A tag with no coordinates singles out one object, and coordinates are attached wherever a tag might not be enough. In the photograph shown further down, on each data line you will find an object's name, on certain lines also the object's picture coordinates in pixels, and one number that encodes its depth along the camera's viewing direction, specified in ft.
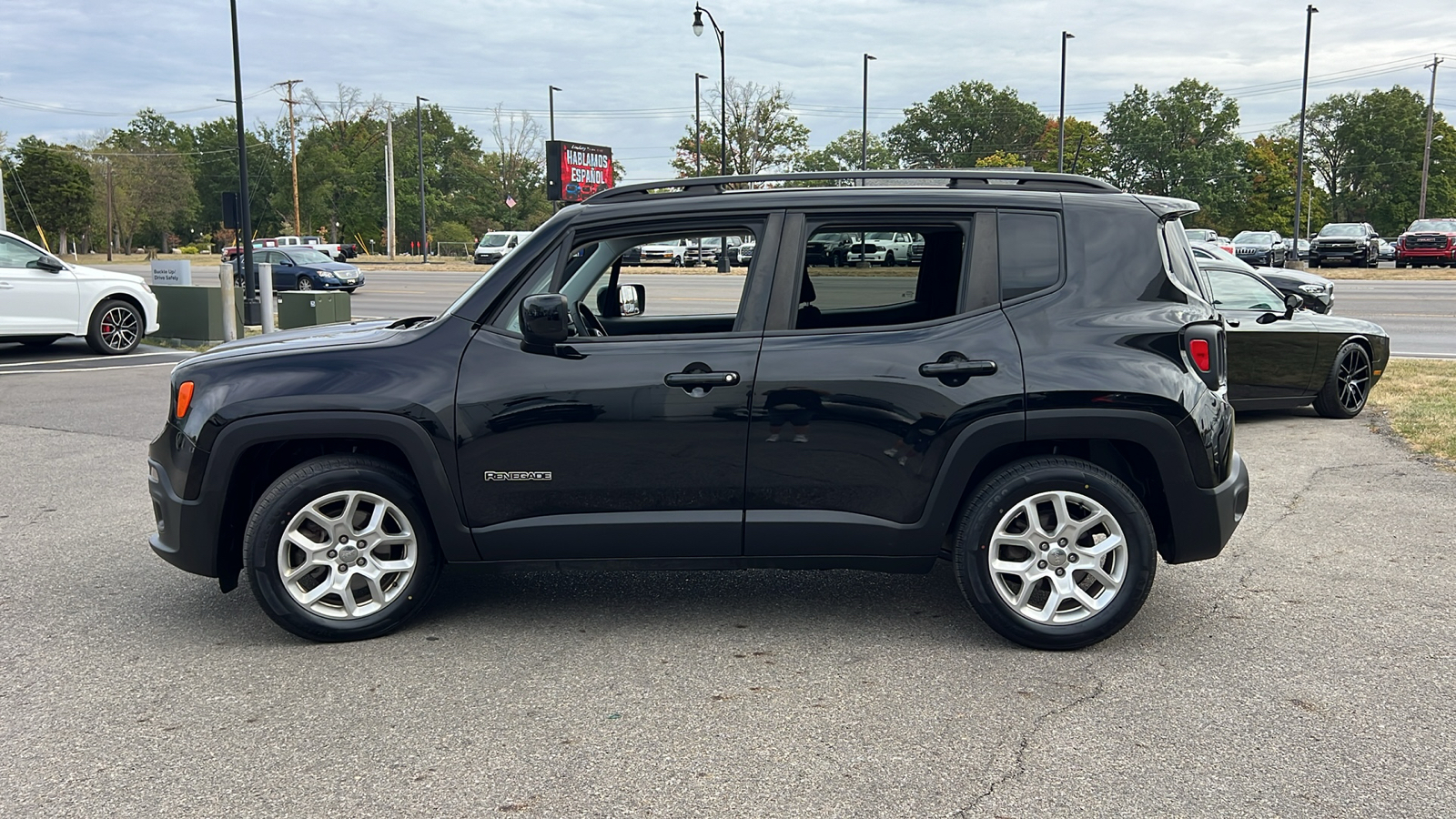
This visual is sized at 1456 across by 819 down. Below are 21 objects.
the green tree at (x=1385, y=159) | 296.71
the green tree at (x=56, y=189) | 273.75
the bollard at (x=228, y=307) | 55.11
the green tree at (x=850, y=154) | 311.88
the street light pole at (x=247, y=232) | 69.05
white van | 180.04
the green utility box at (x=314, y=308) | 59.88
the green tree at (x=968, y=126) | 363.97
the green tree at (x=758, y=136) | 238.89
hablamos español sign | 160.86
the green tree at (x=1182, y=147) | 270.46
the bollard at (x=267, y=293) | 59.00
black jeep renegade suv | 14.23
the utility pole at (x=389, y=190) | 228.22
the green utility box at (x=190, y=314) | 57.00
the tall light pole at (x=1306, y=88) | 139.14
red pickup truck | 131.75
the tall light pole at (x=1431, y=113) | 239.09
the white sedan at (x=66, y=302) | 46.57
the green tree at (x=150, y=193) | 313.73
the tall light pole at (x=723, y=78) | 135.19
